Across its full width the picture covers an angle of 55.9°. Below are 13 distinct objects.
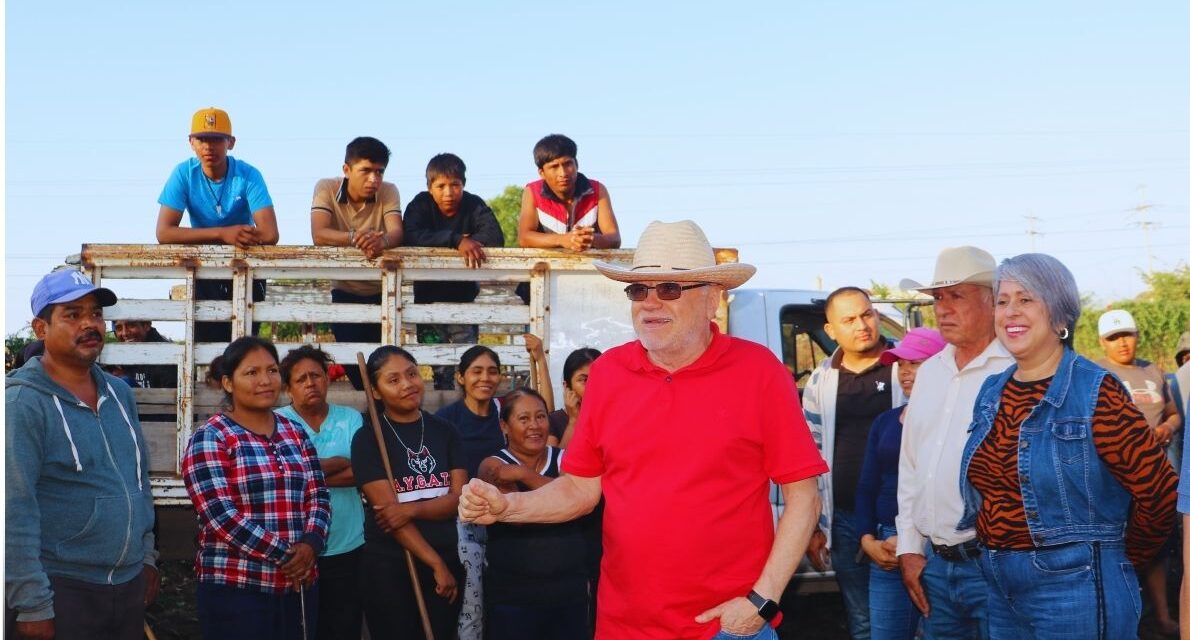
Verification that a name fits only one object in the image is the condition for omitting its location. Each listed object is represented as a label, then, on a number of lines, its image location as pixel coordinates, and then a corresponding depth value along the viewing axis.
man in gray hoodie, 3.87
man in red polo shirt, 3.32
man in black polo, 5.42
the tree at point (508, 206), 43.91
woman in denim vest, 3.38
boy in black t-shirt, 6.76
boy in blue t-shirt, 6.89
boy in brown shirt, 6.86
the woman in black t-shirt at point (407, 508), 5.29
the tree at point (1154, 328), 28.69
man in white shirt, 4.11
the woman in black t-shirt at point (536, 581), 4.89
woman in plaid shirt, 4.71
